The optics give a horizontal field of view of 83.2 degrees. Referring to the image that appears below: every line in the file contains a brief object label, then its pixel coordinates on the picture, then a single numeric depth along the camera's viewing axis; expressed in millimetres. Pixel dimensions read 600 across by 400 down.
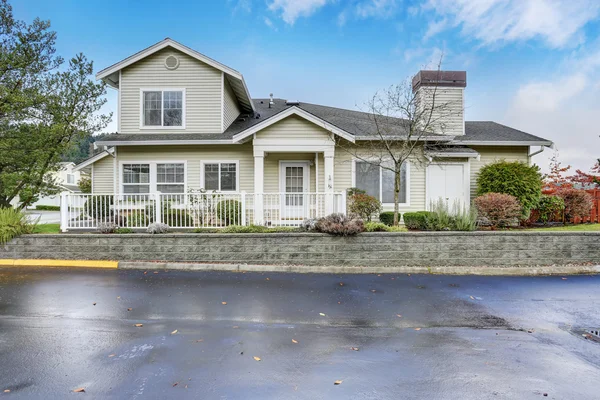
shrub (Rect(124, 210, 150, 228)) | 9914
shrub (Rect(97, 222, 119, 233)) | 9367
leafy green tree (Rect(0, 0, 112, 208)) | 11663
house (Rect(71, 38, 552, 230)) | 13078
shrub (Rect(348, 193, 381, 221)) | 11422
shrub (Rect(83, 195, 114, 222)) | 9963
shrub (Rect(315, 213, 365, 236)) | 8734
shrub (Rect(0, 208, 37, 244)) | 8884
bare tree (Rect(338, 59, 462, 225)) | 12008
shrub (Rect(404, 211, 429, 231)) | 10417
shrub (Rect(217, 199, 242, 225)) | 10116
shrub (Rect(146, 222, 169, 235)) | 9195
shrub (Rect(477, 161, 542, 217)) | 11805
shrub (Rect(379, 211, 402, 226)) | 11508
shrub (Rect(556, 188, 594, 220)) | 12609
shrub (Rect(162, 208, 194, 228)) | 10075
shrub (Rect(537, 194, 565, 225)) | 12578
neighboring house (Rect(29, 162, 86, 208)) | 43338
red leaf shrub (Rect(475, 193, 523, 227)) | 10562
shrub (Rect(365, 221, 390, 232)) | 9156
